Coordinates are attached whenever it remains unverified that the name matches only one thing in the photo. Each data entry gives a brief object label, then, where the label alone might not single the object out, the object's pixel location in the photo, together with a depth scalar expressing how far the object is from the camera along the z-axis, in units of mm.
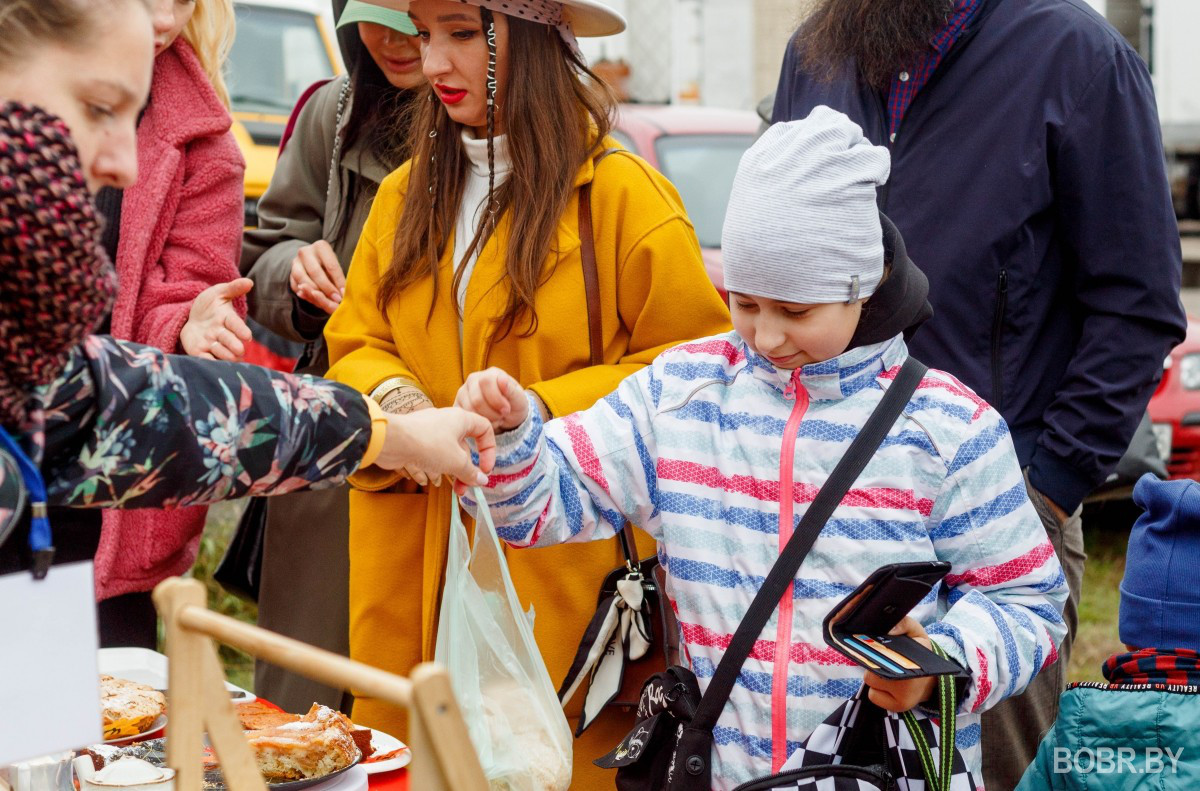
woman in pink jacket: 2723
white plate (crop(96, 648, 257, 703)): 2457
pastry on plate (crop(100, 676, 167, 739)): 2135
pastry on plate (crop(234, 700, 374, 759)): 2055
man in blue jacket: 2490
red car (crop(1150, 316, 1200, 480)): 5988
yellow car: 7773
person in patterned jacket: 1196
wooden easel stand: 1041
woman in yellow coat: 2471
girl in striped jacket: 1943
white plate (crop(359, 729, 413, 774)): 2020
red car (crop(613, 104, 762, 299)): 5793
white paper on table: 1245
